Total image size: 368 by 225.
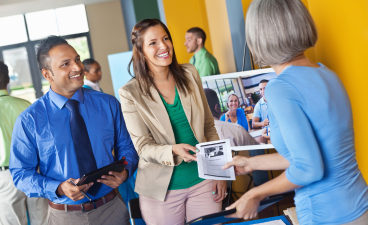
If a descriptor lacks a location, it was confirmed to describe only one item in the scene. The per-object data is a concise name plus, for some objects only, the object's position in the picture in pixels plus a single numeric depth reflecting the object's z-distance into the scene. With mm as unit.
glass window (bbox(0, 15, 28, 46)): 9844
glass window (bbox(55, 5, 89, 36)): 10023
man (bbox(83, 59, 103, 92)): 4981
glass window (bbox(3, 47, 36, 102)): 10000
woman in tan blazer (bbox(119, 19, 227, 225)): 1675
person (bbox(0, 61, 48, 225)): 2820
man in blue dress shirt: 1601
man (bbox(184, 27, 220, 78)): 4426
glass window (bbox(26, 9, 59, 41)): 9961
